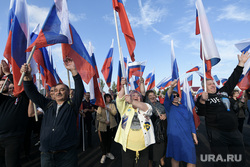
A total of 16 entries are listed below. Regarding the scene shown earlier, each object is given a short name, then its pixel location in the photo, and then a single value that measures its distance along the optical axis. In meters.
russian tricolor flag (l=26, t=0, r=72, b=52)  2.49
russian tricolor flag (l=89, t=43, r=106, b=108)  3.65
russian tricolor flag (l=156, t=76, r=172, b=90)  8.60
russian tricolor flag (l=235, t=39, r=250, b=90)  3.87
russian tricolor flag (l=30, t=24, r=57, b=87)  3.65
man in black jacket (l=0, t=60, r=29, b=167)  2.60
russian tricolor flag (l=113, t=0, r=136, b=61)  2.81
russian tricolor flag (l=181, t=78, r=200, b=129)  3.95
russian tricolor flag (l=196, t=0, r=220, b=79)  3.05
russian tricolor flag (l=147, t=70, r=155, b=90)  8.98
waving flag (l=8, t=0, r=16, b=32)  3.36
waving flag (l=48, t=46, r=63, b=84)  4.60
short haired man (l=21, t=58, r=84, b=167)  2.09
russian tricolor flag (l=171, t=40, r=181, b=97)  4.12
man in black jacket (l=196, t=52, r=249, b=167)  2.84
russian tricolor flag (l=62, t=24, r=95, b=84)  3.11
